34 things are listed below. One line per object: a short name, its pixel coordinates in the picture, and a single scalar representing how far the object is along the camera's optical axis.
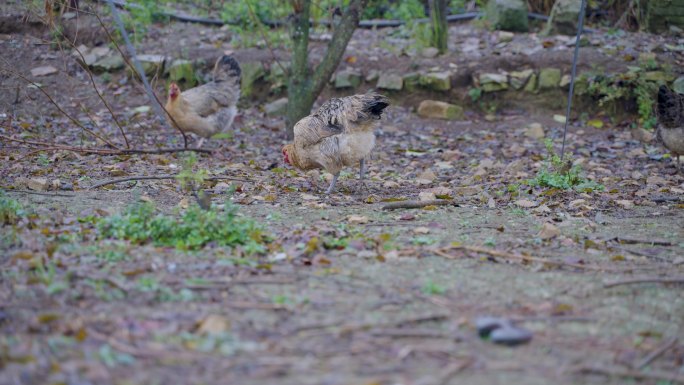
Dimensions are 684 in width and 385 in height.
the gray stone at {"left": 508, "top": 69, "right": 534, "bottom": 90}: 10.47
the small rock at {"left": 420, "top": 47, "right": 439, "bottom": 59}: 11.04
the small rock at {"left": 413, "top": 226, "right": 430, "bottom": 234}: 4.99
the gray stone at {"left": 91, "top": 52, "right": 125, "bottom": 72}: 11.25
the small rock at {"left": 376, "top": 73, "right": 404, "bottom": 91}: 10.63
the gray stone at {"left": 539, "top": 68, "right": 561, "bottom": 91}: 10.37
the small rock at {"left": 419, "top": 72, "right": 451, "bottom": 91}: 10.48
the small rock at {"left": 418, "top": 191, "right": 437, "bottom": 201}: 6.19
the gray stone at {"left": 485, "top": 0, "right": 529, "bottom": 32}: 11.55
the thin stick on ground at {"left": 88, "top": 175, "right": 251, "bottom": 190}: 6.29
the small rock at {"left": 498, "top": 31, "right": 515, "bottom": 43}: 11.32
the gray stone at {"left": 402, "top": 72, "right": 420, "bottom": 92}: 10.59
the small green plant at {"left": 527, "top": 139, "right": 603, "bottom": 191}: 6.60
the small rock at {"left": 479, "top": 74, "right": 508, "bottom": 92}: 10.42
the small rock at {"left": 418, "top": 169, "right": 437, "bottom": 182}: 7.52
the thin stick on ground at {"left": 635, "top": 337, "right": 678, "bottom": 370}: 2.95
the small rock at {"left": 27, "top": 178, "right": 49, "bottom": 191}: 6.00
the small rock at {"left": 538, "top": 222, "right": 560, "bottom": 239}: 4.88
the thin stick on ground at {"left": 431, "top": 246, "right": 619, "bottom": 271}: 4.16
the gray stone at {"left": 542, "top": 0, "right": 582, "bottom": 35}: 11.25
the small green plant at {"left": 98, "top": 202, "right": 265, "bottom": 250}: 4.39
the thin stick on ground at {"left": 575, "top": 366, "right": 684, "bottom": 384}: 2.85
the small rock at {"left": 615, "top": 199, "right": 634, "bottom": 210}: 6.14
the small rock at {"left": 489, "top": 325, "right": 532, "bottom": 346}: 3.03
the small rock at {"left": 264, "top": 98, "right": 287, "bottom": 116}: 10.49
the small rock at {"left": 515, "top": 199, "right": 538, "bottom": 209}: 6.05
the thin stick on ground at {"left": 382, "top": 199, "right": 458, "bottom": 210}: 5.85
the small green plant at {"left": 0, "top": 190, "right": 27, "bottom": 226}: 4.69
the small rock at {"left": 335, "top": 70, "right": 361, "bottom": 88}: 10.70
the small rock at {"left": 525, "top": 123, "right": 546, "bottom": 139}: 9.60
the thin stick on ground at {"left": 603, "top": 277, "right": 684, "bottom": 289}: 3.78
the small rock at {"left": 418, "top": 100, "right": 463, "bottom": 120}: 10.38
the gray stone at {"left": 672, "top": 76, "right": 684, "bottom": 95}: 9.62
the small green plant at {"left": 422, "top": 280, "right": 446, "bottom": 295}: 3.64
